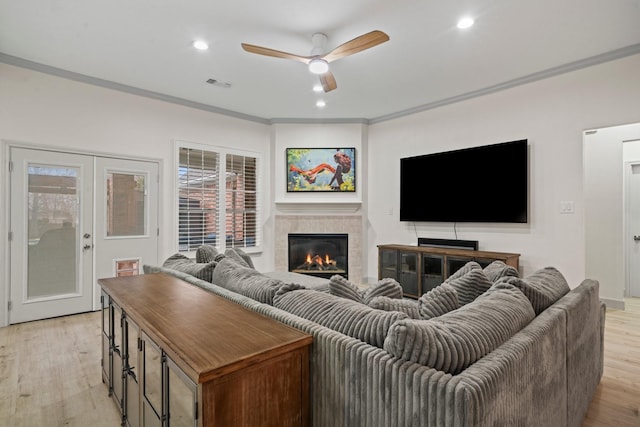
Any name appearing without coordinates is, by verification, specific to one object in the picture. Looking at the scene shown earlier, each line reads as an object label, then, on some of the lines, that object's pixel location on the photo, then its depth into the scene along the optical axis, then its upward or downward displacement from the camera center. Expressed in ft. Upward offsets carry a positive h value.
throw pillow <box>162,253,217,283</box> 7.83 -1.34
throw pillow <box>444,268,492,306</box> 5.67 -1.23
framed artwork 19.04 +2.51
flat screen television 13.94 +1.30
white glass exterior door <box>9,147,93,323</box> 12.21 -0.76
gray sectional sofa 3.09 -1.53
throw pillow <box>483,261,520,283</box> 6.64 -1.18
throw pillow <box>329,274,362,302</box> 5.63 -1.28
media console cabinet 13.75 -2.21
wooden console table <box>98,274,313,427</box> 3.27 -1.65
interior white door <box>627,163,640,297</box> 15.75 -0.73
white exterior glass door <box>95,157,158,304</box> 13.99 -0.10
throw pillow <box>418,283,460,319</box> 4.90 -1.32
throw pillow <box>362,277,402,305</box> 5.75 -1.33
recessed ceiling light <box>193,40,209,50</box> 10.88 +5.51
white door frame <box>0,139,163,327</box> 11.87 -0.57
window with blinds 16.58 +0.77
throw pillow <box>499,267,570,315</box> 5.60 -1.35
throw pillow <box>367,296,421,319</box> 4.92 -1.36
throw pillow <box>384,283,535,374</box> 3.30 -1.31
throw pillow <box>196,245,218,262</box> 9.78 -1.18
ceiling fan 8.98 +4.69
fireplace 19.11 -2.29
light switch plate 12.68 +0.25
